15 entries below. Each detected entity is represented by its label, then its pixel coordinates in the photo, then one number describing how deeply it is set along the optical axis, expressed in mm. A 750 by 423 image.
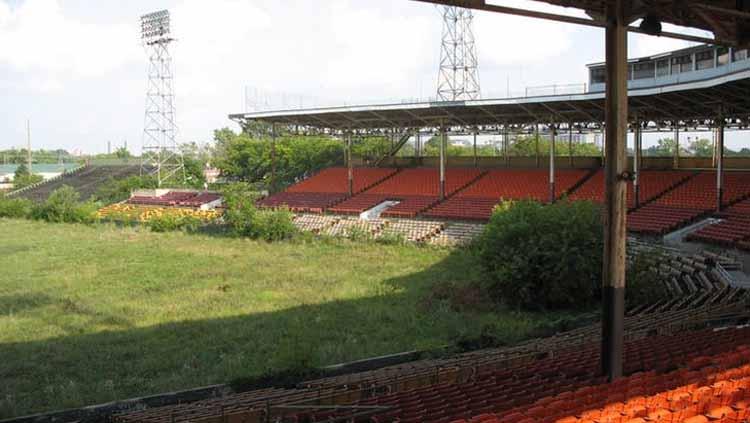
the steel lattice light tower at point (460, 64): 53281
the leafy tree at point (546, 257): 19891
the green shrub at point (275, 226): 38219
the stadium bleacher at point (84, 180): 71312
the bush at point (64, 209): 50406
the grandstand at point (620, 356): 6890
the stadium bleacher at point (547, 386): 6449
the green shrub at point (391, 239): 35500
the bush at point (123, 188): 63406
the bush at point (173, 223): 43906
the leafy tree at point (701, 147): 84344
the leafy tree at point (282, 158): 61844
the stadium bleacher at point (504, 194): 30281
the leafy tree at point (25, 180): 77544
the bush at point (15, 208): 55094
